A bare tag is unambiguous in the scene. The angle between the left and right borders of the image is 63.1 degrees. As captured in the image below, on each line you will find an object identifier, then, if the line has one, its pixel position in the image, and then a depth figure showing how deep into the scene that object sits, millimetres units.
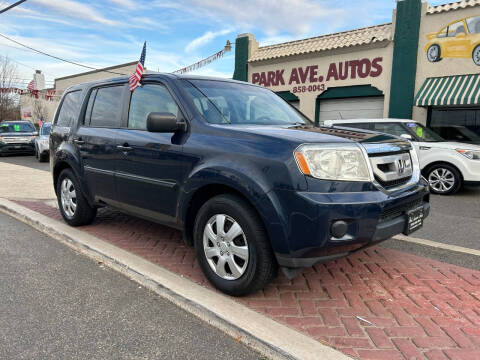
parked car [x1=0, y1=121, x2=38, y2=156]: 17984
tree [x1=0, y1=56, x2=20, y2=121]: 36844
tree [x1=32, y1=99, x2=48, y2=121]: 37188
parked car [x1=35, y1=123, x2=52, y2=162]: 15477
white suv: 8305
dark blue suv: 2658
